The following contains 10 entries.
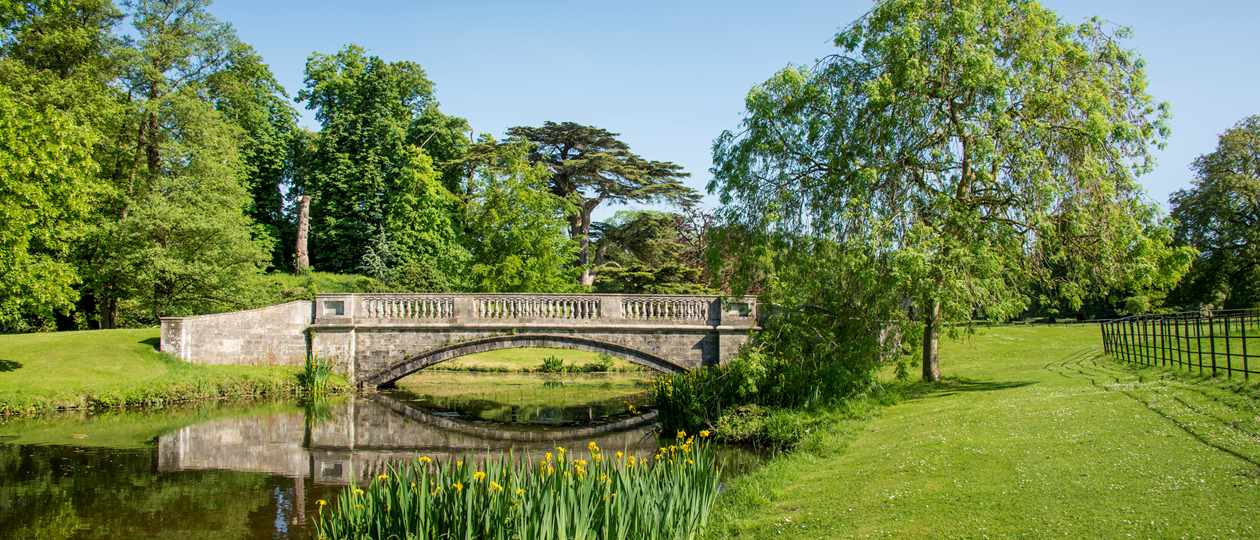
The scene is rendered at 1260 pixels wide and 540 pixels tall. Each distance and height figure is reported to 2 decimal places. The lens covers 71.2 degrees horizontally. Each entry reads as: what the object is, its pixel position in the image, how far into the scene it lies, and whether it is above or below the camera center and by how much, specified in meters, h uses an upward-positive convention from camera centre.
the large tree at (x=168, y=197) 26.27 +3.72
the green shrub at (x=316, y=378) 23.33 -1.75
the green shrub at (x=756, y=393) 15.31 -1.57
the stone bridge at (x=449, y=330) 22.66 -0.50
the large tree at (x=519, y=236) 31.91 +2.74
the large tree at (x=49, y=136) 19.14 +4.21
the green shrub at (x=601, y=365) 31.28 -2.01
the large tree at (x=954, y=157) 14.58 +2.60
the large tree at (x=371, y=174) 39.47 +6.29
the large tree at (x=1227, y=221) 34.56 +3.26
